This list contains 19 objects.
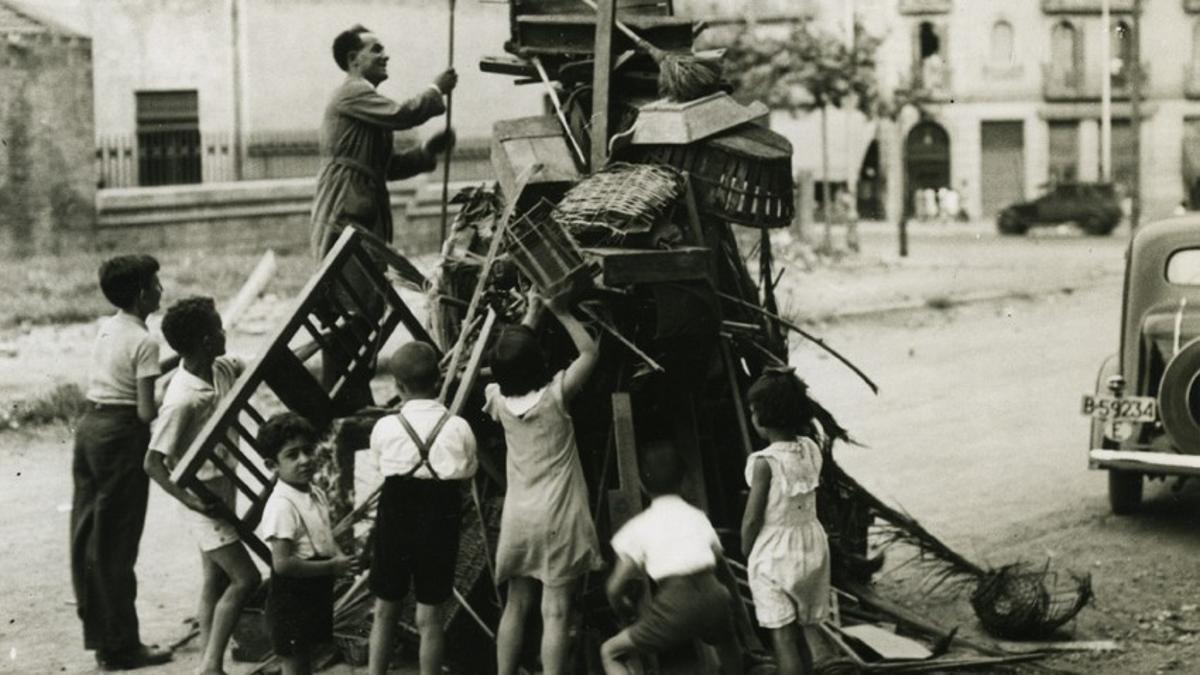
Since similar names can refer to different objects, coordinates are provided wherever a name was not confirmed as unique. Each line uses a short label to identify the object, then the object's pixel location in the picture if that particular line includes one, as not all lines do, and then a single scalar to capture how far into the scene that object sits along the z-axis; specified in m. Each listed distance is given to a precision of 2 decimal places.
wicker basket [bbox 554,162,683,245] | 7.45
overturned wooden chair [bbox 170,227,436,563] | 7.56
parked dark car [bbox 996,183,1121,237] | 43.62
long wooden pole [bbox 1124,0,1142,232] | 32.56
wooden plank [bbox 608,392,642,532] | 7.37
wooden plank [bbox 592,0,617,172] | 8.23
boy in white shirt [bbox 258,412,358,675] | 6.85
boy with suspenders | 6.83
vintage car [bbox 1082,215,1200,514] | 10.02
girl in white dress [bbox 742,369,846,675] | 6.92
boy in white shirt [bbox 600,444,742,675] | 6.25
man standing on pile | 9.15
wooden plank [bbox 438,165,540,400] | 7.67
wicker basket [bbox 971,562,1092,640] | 8.27
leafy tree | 33.38
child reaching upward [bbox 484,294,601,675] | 6.83
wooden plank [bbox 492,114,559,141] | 8.49
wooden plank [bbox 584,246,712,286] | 7.19
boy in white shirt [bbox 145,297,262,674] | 7.52
